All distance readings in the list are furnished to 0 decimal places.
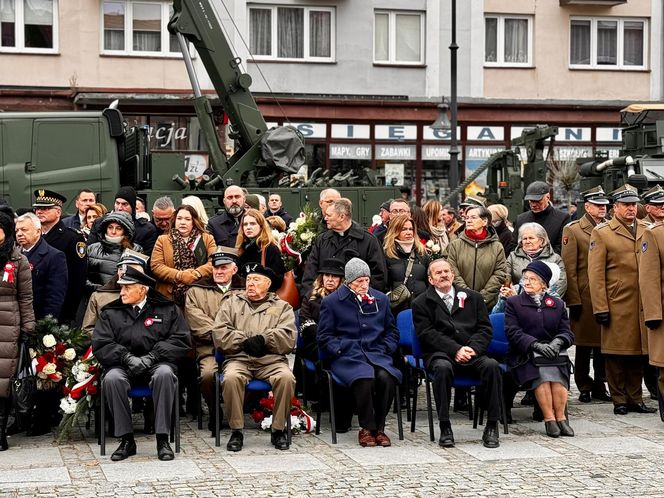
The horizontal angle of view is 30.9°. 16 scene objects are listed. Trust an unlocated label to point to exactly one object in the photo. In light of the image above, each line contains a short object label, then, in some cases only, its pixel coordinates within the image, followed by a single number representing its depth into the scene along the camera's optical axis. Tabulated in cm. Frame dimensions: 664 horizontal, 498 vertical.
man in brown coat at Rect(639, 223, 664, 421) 1108
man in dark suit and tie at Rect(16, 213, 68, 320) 1043
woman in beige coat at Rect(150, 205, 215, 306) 1099
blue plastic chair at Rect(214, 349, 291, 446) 993
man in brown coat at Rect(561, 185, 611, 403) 1220
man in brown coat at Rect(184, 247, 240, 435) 1055
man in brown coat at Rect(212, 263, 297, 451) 985
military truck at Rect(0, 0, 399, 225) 1727
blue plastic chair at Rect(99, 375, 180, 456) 955
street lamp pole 2484
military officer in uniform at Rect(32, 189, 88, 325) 1086
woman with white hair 1150
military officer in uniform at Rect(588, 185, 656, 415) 1168
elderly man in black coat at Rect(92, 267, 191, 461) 944
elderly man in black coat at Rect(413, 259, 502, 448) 1019
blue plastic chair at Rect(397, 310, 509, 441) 1050
